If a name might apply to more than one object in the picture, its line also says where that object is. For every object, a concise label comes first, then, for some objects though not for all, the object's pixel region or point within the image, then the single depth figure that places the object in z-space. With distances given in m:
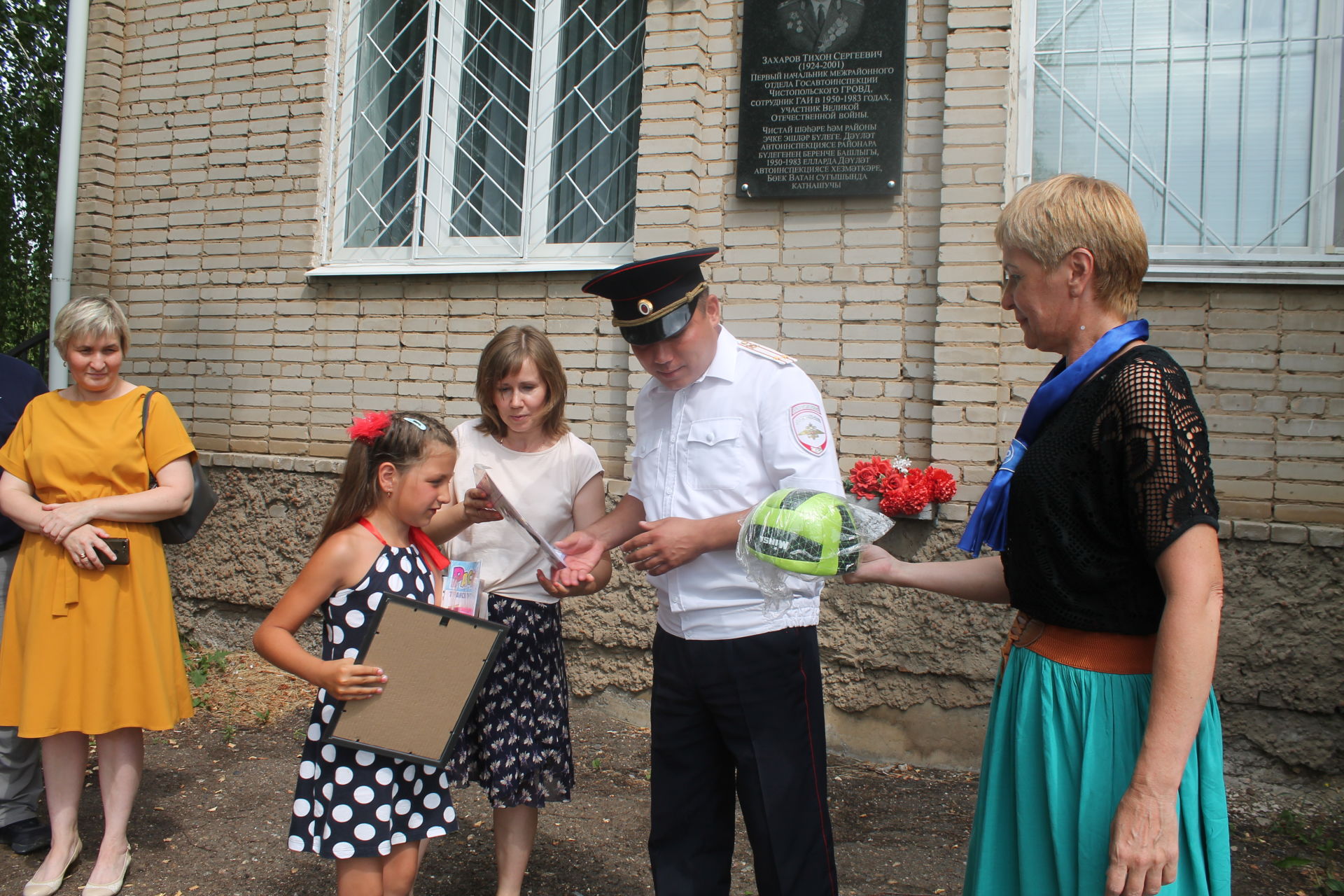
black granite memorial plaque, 4.45
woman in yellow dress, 3.06
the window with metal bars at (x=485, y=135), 5.19
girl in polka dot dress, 2.28
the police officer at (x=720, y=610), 2.25
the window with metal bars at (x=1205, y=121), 4.08
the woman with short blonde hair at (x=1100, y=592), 1.41
